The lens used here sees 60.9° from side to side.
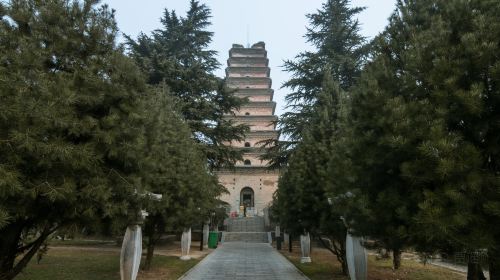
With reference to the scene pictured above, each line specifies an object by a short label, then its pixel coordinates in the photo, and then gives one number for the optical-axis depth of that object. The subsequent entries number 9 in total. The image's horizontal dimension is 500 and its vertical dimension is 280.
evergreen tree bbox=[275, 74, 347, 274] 12.63
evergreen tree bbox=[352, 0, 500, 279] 4.52
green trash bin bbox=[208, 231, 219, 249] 25.45
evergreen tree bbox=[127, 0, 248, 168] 24.19
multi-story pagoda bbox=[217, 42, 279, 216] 44.25
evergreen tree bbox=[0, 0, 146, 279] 4.60
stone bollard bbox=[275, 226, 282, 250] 24.31
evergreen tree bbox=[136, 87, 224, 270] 12.30
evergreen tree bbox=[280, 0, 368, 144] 24.38
